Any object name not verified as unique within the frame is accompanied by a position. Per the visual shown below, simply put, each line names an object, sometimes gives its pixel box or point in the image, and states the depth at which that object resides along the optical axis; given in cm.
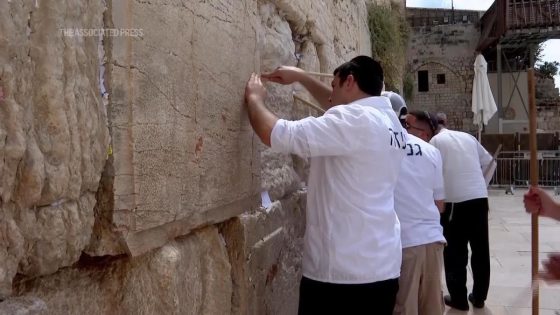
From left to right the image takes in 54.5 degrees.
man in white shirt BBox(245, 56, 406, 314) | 195
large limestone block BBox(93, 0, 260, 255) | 136
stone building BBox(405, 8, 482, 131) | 2583
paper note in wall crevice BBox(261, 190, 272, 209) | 252
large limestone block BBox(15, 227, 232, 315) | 122
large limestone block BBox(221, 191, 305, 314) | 216
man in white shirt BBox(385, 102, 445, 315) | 295
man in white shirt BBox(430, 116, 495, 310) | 455
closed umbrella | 1508
